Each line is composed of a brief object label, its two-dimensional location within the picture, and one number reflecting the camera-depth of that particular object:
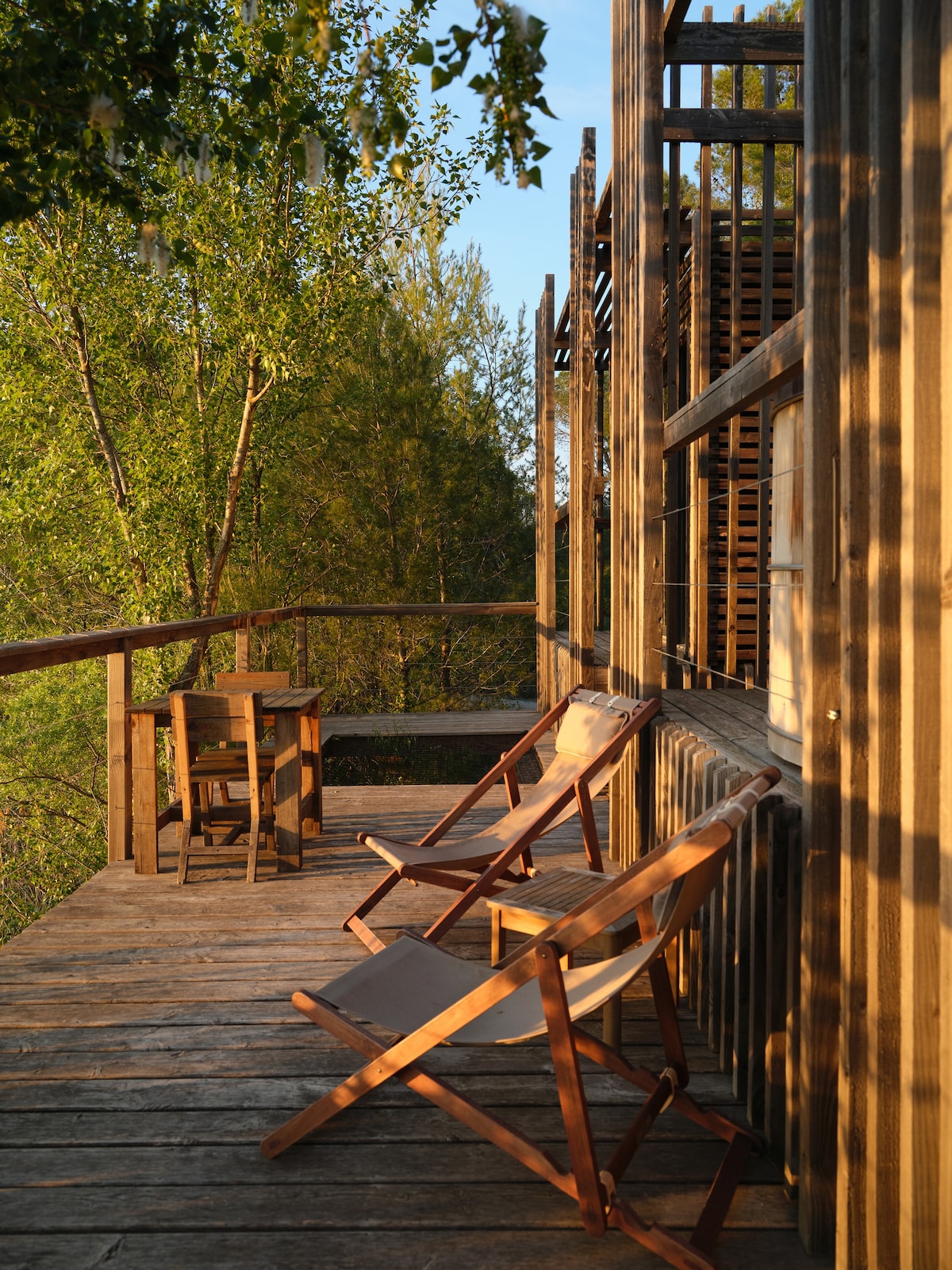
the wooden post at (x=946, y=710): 1.33
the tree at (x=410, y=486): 13.54
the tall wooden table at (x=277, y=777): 4.23
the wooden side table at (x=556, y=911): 2.48
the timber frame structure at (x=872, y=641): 1.41
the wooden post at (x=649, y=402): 3.70
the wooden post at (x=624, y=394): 3.93
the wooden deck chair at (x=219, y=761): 4.10
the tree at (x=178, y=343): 8.90
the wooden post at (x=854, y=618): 1.64
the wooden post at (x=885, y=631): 1.54
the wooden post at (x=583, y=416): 6.26
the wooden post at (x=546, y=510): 8.94
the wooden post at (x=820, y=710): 1.80
